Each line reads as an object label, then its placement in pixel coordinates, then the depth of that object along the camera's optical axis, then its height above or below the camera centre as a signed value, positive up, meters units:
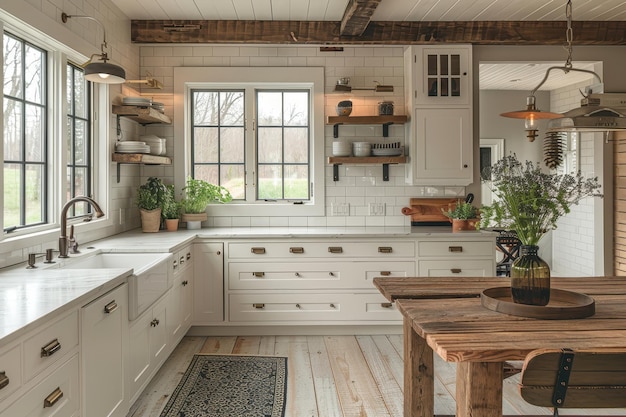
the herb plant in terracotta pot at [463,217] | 5.02 -0.15
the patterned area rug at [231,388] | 3.22 -1.22
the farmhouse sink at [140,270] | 2.98 -0.43
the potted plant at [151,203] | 4.86 -0.01
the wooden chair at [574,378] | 1.64 -0.55
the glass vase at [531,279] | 2.23 -0.32
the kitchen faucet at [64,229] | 3.33 -0.17
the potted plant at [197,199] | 5.05 +0.02
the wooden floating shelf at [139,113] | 4.45 +0.74
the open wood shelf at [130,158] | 4.41 +0.35
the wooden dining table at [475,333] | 1.78 -0.46
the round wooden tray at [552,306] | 2.13 -0.43
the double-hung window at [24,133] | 3.13 +0.42
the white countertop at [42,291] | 1.86 -0.39
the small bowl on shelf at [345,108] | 5.13 +0.88
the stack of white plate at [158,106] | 4.88 +0.86
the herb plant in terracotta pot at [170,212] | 4.98 -0.10
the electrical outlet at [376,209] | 5.37 -0.08
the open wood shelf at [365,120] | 5.07 +0.76
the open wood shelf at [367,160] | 5.09 +0.38
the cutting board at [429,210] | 5.33 -0.09
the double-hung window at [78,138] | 3.94 +0.48
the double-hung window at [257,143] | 5.41 +0.58
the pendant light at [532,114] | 2.71 +0.44
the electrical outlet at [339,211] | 5.38 -0.08
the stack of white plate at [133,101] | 4.48 +0.83
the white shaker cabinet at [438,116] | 5.05 +0.79
